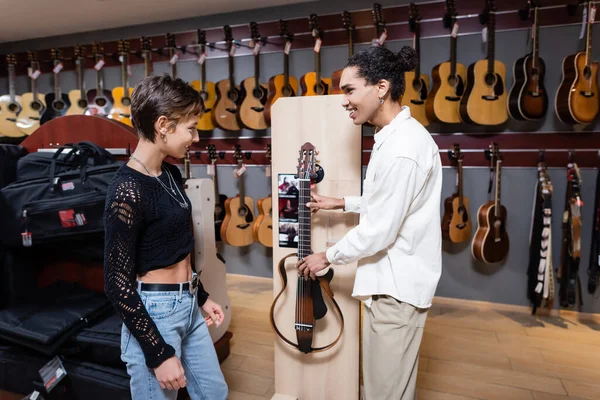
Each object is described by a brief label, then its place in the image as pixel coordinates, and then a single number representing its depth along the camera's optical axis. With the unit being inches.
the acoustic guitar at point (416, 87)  125.1
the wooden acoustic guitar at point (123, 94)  163.5
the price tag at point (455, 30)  122.9
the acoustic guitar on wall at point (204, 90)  152.2
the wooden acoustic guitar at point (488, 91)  120.2
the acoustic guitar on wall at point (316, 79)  134.5
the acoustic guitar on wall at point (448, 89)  123.2
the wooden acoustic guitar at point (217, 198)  148.7
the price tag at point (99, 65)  166.1
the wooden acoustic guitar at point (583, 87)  112.3
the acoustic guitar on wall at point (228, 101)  148.3
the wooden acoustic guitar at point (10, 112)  178.5
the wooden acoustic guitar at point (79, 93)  173.3
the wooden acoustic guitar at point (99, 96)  169.5
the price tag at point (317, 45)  132.3
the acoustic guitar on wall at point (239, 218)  146.2
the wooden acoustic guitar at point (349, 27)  134.9
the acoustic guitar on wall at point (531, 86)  116.6
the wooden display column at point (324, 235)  72.1
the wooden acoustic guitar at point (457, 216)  127.7
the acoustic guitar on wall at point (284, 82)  140.1
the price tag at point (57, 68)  174.4
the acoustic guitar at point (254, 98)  143.9
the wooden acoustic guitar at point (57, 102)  177.3
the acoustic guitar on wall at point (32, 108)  179.8
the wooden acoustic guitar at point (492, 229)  123.5
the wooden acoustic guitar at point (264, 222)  144.0
